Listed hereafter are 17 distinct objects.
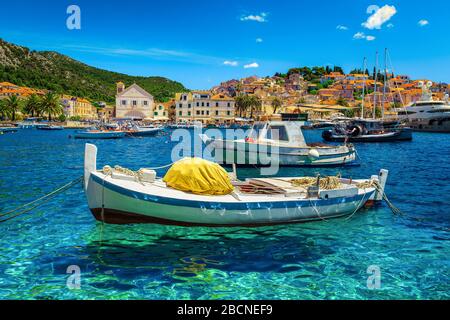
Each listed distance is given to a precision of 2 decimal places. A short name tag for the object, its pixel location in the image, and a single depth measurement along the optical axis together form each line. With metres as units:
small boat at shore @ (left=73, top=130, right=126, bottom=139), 62.53
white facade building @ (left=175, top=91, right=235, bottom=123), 116.75
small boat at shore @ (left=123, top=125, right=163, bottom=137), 68.06
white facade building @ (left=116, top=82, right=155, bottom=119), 121.38
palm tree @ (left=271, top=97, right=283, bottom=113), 141.21
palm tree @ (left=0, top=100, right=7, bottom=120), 108.25
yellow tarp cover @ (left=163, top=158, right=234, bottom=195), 11.55
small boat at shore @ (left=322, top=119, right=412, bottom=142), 58.41
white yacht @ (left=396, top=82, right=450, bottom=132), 89.50
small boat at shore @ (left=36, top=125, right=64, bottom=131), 89.81
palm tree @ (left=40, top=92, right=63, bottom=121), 112.38
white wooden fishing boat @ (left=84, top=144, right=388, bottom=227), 10.97
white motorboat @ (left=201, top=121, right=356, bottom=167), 24.91
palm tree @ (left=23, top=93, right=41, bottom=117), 113.19
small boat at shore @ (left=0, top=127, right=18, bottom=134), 77.25
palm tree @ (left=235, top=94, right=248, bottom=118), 128.38
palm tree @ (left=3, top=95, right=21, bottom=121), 109.69
